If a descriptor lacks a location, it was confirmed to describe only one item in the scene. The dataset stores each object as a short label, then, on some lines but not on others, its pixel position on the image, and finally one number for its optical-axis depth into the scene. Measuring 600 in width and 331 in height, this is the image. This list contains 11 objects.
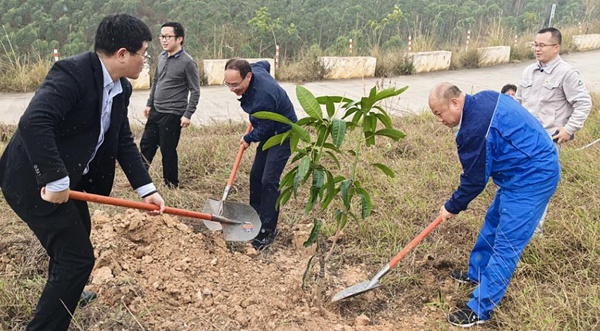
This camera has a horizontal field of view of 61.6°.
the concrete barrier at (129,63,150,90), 9.34
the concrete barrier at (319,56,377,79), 11.08
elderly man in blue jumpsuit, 2.71
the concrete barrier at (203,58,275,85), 10.05
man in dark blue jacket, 3.65
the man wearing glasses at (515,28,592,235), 3.58
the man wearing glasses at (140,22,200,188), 4.52
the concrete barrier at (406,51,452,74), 11.92
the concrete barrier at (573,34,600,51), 15.81
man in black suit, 2.15
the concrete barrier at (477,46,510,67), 13.01
